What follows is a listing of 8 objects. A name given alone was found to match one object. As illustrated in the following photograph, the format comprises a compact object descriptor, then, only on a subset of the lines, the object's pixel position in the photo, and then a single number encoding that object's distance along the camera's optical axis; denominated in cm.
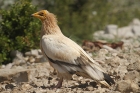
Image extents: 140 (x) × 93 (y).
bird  1681
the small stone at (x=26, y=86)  1793
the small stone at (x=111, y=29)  3787
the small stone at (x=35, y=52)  2544
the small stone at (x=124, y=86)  1562
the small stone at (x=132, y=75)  1728
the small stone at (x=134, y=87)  1568
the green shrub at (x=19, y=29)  2641
